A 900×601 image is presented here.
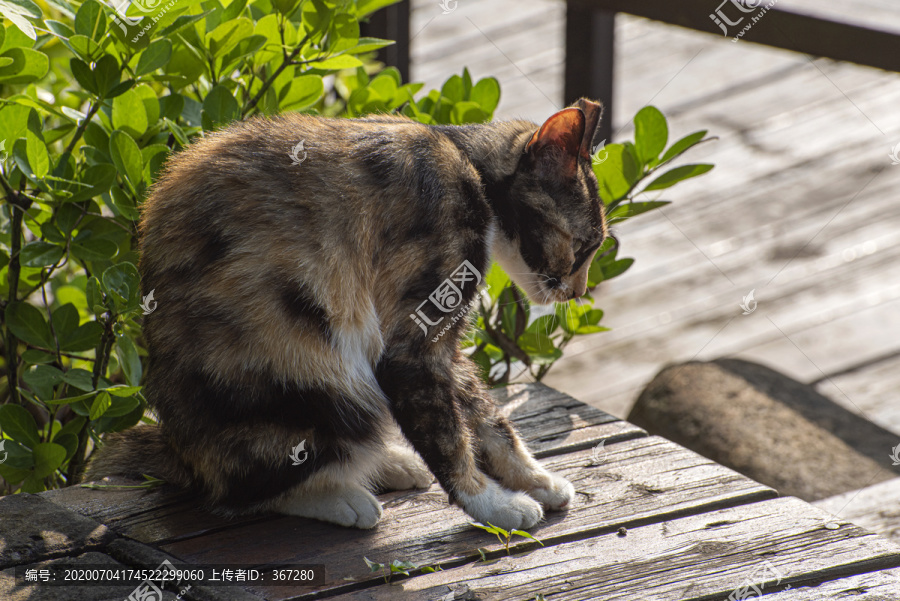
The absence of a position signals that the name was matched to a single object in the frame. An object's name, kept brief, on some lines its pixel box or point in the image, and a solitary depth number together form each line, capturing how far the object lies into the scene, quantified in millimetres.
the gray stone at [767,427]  6734
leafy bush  4484
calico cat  3953
